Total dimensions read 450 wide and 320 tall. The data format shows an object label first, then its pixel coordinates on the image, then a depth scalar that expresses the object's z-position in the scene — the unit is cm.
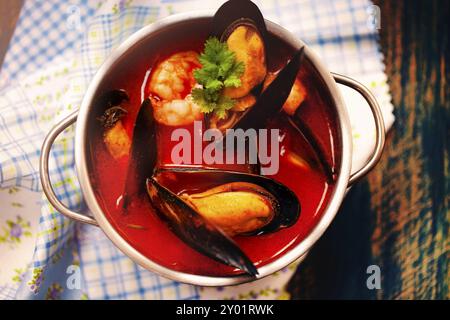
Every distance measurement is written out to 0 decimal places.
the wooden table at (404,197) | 44
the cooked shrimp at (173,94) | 39
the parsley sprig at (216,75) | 38
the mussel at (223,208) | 38
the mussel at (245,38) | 38
